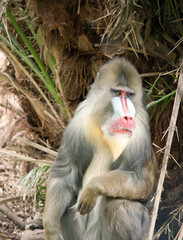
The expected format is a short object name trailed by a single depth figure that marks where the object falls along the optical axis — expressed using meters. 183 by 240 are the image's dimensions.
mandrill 8.10
